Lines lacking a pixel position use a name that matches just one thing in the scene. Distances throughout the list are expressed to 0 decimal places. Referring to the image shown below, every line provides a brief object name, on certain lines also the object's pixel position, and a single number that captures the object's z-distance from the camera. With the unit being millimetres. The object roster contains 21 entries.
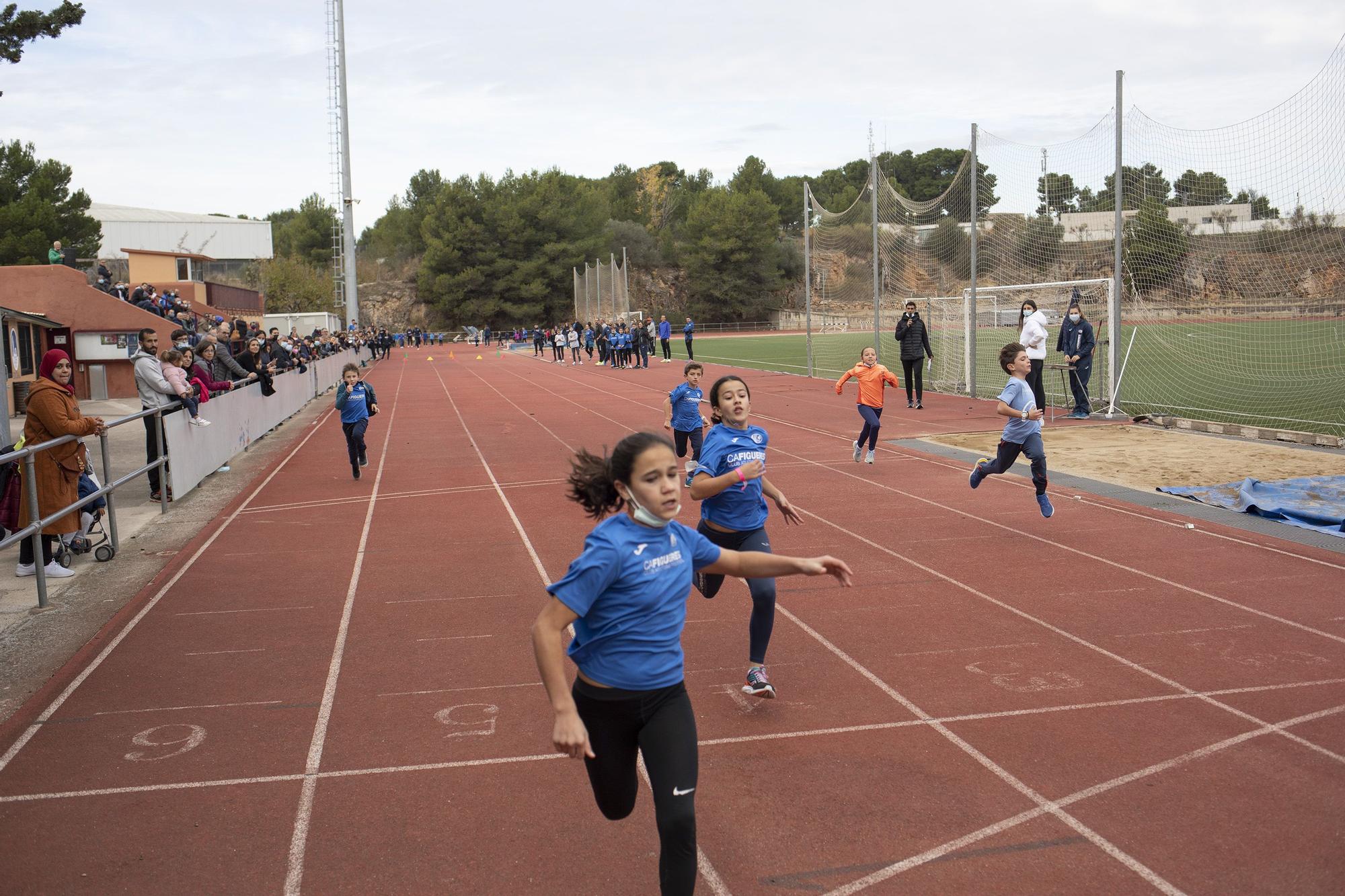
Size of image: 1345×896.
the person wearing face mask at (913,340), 21266
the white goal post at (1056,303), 19750
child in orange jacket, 13977
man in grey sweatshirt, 12523
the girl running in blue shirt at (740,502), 5941
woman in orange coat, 8977
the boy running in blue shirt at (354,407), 14570
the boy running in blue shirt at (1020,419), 10391
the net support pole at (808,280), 28828
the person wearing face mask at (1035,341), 18312
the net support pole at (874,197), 26703
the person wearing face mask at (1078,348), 18703
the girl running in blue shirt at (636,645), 3447
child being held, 12594
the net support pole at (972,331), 22903
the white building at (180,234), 80375
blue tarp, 10047
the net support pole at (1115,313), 18328
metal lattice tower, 53062
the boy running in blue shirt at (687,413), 12750
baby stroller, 9797
